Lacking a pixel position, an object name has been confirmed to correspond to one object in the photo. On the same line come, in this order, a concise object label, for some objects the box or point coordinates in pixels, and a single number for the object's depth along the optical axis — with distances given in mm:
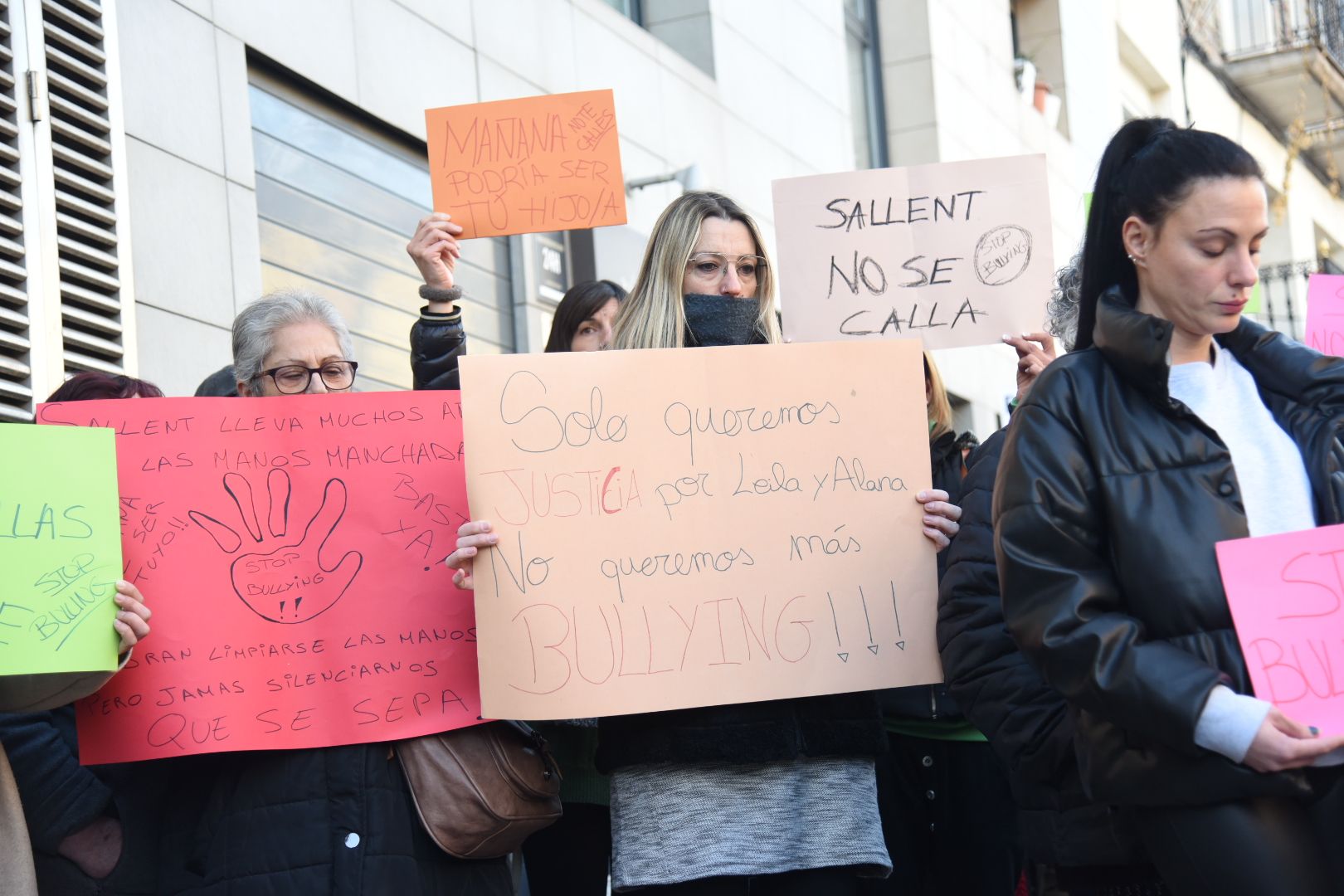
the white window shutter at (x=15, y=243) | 5113
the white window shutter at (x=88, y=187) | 5375
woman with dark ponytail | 2576
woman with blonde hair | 3371
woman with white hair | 3326
